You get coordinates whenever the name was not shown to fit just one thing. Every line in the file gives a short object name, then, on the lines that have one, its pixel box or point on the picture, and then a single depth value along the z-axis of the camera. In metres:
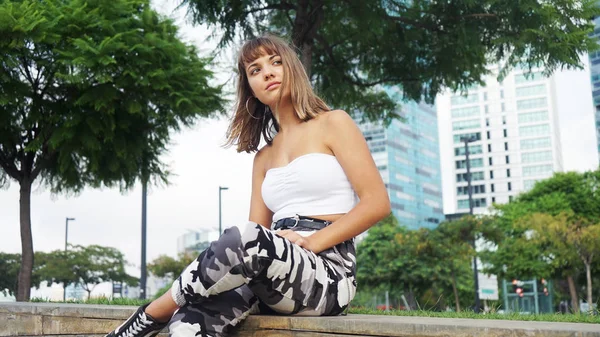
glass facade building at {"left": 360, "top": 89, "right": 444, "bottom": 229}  110.18
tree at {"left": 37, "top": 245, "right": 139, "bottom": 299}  38.82
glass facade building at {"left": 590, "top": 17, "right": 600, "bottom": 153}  54.79
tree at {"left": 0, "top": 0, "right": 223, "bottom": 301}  10.33
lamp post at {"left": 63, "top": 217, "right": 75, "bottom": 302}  50.03
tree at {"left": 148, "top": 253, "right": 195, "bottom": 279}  43.12
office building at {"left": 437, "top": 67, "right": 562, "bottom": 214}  109.75
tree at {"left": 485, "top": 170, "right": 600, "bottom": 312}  32.34
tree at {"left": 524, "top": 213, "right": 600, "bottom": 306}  28.23
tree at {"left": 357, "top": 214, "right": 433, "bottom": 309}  34.19
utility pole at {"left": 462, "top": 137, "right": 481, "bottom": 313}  28.83
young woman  2.69
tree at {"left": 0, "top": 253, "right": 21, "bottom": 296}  27.15
